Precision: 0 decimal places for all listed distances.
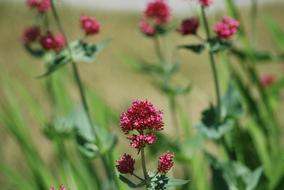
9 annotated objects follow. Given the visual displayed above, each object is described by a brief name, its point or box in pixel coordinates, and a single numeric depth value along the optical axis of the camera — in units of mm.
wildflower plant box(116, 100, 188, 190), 2001
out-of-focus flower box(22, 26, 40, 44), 3572
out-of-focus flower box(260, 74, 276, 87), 4584
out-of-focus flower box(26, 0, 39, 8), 3462
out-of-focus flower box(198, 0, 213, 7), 2983
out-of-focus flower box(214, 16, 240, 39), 3043
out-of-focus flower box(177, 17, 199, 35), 3155
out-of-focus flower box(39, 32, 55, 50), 3180
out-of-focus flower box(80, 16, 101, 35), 3253
